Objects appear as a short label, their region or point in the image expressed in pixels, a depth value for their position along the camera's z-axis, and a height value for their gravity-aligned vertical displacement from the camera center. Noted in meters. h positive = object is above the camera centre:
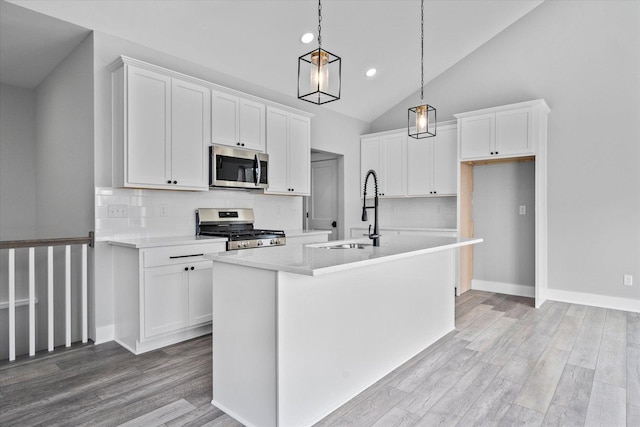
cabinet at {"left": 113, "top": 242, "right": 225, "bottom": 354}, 2.96 -0.69
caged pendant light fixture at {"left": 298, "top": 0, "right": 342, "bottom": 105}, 2.08 +0.77
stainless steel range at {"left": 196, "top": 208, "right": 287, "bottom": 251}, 3.62 -0.20
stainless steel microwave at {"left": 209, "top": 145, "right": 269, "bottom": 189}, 3.75 +0.46
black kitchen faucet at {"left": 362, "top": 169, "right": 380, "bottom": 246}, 2.75 -0.18
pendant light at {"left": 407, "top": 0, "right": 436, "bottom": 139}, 3.09 +0.76
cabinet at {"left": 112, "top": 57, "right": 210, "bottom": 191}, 3.18 +0.74
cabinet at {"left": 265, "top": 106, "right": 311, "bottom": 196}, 4.40 +0.73
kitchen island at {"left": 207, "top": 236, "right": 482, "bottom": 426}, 1.87 -0.66
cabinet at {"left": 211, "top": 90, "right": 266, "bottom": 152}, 3.78 +0.95
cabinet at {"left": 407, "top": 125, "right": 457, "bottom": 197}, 5.19 +0.66
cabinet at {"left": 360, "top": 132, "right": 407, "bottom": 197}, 5.68 +0.78
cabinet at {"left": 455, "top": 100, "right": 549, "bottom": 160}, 4.38 +0.98
